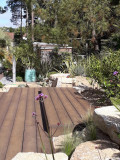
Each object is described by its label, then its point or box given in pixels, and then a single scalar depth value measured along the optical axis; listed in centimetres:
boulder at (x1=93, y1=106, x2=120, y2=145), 179
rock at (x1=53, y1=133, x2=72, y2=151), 200
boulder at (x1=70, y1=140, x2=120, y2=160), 151
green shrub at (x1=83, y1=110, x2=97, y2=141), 200
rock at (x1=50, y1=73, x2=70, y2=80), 601
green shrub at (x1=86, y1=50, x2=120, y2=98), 317
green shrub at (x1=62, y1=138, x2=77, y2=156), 186
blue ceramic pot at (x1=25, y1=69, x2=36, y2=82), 794
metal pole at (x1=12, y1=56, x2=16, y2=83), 771
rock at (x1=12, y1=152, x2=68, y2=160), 157
